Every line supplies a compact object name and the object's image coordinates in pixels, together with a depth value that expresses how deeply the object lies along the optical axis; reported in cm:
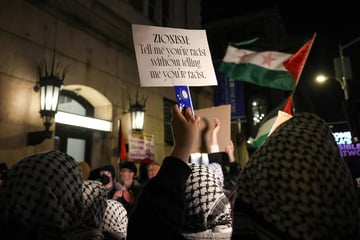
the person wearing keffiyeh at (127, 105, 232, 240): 126
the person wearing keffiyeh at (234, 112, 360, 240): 106
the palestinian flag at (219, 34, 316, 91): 700
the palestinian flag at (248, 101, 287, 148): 601
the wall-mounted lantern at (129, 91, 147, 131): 871
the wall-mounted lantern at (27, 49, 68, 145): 619
